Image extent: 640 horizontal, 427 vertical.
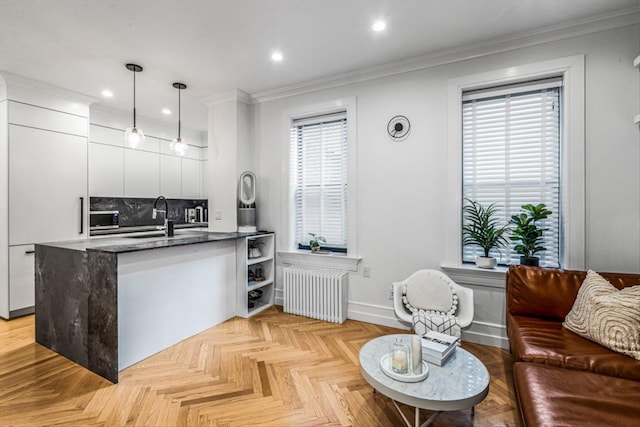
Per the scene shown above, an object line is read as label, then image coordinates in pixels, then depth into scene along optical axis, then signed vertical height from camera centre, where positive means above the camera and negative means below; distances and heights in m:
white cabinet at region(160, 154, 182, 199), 5.34 +0.63
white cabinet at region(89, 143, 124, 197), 4.41 +0.61
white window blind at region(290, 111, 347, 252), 3.69 +0.43
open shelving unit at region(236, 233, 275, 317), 3.61 -0.79
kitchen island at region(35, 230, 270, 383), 2.34 -0.73
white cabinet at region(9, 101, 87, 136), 3.48 +1.12
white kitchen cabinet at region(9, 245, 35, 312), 3.47 -0.75
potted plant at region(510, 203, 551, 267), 2.55 -0.17
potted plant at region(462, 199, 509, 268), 2.79 -0.17
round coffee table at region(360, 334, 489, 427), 1.47 -0.89
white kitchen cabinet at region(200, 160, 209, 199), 6.11 +0.61
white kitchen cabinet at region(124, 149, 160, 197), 4.83 +0.62
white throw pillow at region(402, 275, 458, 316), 2.64 -0.74
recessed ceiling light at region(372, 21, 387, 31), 2.52 +1.54
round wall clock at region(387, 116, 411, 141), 3.19 +0.88
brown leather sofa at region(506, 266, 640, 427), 1.27 -0.81
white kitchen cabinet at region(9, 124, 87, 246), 3.47 +0.32
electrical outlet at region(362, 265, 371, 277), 3.43 -0.66
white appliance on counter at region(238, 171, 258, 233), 3.86 +0.12
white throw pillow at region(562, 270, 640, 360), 1.72 -0.62
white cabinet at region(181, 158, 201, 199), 5.73 +0.64
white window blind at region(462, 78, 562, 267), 2.71 +0.54
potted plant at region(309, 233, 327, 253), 3.75 -0.37
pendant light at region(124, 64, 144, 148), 3.09 +0.76
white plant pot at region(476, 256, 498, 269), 2.79 -0.46
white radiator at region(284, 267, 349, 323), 3.41 -0.94
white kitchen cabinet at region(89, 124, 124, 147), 4.43 +1.14
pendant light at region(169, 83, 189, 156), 3.49 +0.75
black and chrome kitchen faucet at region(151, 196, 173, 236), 3.60 -0.20
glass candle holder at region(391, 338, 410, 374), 1.67 -0.81
